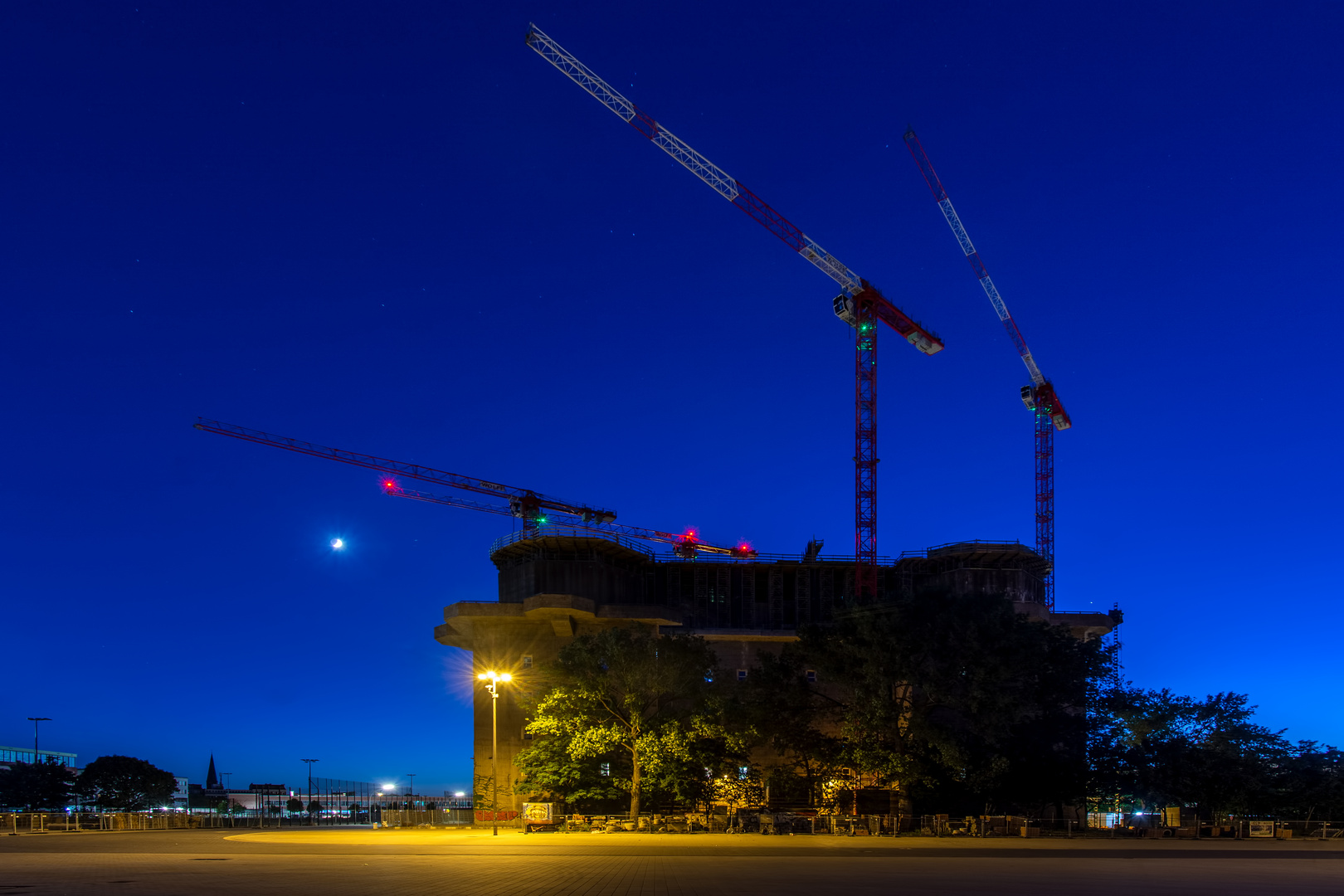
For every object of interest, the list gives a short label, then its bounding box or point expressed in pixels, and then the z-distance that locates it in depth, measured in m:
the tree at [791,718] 54.09
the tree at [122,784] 93.38
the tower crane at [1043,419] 128.12
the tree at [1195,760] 52.50
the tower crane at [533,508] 127.69
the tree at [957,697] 48.78
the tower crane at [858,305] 97.31
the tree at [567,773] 53.69
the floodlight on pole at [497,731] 47.57
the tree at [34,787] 92.88
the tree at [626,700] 51.16
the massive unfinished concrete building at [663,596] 70.69
